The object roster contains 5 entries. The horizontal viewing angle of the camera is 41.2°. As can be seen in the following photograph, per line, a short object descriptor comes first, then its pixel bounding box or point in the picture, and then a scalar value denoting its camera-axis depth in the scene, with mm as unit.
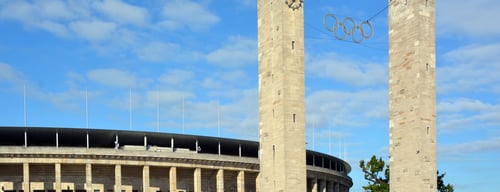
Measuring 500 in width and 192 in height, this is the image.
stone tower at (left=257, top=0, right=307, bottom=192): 45250
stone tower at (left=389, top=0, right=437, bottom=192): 43094
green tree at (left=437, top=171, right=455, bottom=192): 63938
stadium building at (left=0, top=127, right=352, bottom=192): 63594
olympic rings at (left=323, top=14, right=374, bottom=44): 44688
